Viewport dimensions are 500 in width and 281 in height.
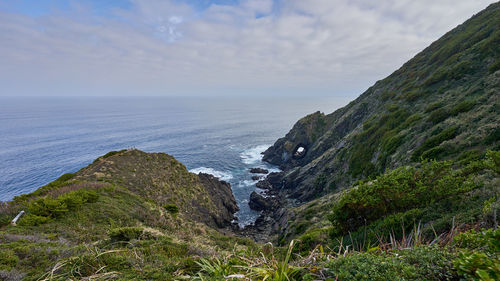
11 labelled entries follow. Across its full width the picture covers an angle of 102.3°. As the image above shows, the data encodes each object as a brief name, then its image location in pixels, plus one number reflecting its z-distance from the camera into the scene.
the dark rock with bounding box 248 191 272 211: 42.27
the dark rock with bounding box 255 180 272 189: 50.94
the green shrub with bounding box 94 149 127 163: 34.61
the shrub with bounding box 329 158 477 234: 8.43
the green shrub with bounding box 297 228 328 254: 12.97
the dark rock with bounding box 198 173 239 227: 35.79
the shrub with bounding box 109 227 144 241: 8.67
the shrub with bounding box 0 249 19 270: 6.78
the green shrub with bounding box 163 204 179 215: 22.73
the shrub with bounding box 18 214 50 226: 12.55
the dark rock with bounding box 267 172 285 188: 51.41
